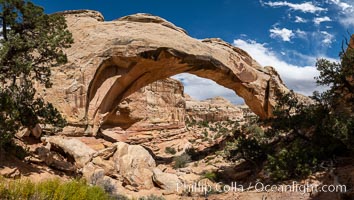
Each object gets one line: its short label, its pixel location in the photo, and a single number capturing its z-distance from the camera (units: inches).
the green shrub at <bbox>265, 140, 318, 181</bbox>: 412.8
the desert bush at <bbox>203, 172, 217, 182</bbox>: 512.7
